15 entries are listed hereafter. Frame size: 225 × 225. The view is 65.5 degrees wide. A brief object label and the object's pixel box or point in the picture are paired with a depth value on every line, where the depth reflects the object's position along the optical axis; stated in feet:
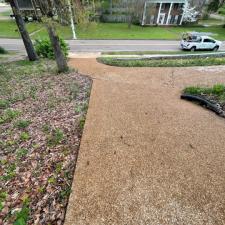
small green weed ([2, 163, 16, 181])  10.84
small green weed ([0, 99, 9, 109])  19.78
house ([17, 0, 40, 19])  97.07
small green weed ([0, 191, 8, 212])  9.31
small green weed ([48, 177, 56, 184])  10.40
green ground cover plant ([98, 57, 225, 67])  33.96
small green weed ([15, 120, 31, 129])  15.84
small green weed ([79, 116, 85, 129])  15.62
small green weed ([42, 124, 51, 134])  15.01
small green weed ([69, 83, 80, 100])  21.65
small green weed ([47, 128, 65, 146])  13.62
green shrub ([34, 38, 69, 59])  41.83
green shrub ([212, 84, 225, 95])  20.67
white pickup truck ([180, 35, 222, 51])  56.39
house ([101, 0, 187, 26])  97.45
